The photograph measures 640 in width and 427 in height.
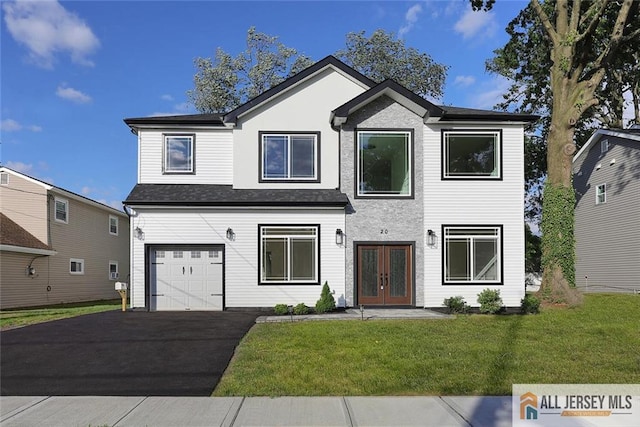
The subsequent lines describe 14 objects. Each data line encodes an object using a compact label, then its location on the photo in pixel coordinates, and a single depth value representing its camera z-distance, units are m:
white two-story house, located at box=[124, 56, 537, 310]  14.41
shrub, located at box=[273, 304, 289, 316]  13.73
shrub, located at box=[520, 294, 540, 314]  14.12
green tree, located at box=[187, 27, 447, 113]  30.36
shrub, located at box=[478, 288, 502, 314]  13.86
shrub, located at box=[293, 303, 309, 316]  13.73
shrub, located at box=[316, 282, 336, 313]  13.75
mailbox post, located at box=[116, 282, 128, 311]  14.23
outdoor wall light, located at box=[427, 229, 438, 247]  14.59
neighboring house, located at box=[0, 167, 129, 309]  18.91
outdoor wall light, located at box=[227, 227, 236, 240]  14.44
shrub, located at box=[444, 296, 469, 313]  14.02
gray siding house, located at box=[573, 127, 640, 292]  20.67
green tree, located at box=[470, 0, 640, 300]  14.76
